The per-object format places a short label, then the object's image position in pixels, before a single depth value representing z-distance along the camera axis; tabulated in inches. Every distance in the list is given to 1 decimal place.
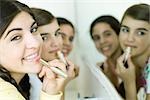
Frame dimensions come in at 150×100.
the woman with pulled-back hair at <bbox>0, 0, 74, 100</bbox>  25.2
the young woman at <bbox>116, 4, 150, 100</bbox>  31.6
